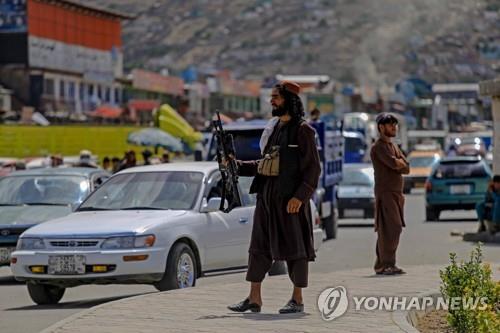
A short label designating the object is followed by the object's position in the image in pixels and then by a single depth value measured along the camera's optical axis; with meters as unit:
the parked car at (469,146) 61.97
